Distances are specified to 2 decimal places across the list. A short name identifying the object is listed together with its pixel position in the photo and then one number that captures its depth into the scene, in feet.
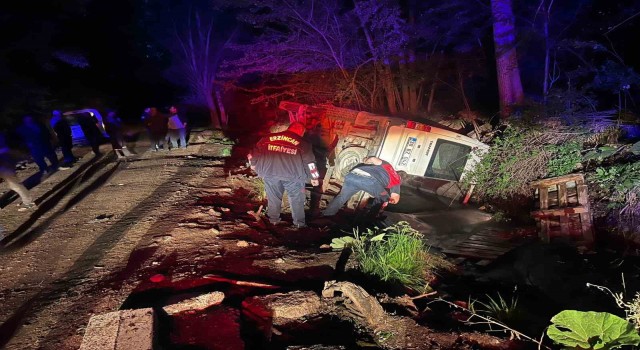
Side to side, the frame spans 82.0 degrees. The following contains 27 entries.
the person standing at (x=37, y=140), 26.73
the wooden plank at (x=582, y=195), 18.91
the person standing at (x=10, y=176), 21.16
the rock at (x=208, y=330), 9.63
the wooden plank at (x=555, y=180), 19.81
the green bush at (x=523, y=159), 21.80
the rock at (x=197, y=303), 10.70
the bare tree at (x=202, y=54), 62.08
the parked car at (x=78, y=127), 36.58
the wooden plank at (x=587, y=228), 18.29
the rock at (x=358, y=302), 10.69
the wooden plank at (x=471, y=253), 18.11
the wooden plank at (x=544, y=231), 19.76
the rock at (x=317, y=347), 9.29
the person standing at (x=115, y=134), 32.73
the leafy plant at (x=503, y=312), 11.13
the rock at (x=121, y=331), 8.87
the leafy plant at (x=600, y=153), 20.63
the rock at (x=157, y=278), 12.82
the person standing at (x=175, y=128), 35.94
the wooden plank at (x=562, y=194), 19.87
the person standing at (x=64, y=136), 29.74
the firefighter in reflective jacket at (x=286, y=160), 17.01
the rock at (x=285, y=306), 10.85
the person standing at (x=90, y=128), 33.91
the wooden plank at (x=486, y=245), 19.20
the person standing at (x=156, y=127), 35.60
